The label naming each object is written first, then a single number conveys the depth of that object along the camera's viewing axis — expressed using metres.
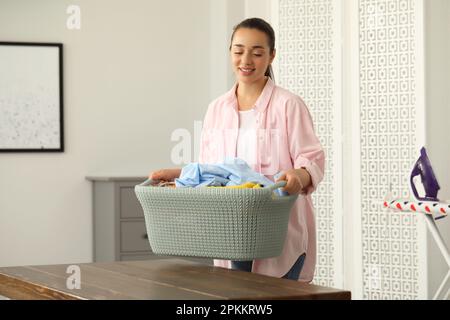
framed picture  5.45
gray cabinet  5.17
